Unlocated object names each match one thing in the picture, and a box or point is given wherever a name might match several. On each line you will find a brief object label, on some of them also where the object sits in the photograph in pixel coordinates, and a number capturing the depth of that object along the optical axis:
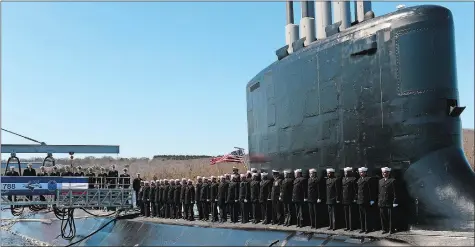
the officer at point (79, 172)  21.03
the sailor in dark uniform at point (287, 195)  9.85
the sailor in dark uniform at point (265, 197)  10.84
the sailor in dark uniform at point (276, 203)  10.35
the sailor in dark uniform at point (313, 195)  9.08
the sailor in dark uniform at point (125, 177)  19.72
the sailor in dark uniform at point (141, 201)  18.08
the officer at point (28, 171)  18.69
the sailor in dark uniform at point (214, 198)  13.24
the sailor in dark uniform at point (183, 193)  15.49
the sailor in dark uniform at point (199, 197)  14.44
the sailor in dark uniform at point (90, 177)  18.82
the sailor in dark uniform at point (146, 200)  17.70
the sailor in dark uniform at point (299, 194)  9.41
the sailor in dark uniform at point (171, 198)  16.19
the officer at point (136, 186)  19.31
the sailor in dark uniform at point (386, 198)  7.74
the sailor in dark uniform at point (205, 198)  14.11
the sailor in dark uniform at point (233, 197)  12.40
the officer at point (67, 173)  20.83
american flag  25.18
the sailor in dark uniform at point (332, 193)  8.71
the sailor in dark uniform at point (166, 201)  16.64
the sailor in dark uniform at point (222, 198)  12.92
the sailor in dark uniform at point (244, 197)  11.77
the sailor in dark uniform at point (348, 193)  8.41
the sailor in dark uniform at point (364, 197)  8.15
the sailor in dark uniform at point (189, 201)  15.08
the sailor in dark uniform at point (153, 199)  17.45
